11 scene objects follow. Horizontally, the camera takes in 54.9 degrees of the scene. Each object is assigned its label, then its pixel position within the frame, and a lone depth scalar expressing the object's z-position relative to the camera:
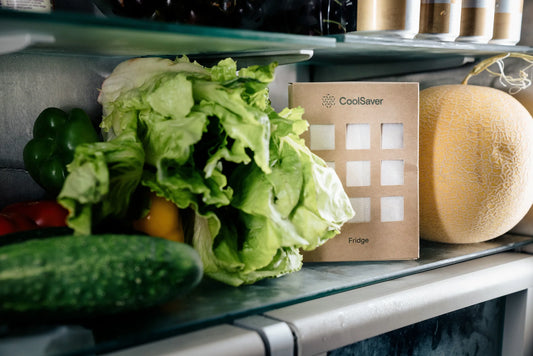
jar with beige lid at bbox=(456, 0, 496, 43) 1.11
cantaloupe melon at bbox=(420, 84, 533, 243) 1.06
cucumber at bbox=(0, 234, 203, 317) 0.59
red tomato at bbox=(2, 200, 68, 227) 0.88
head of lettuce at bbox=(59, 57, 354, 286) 0.73
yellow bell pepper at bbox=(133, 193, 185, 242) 0.80
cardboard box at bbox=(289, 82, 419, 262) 0.98
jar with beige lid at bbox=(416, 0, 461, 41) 1.04
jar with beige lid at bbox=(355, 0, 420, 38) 0.96
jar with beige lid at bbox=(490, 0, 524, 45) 1.17
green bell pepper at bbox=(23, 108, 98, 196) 0.90
